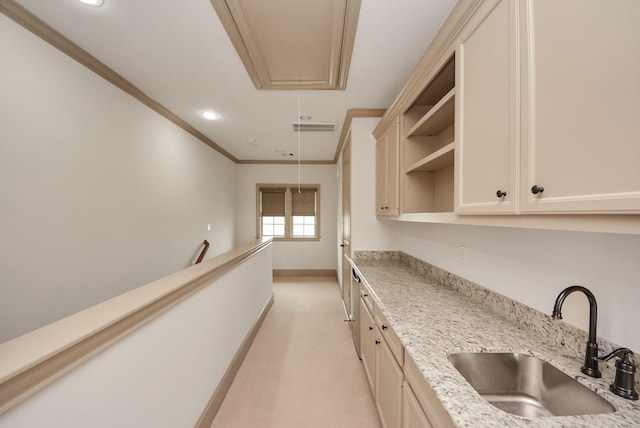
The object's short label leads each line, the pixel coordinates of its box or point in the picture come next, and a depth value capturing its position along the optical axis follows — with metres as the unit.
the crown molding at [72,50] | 1.50
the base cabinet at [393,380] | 0.91
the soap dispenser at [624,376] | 0.75
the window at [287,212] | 5.86
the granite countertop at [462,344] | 0.69
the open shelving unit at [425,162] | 1.84
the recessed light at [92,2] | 1.48
